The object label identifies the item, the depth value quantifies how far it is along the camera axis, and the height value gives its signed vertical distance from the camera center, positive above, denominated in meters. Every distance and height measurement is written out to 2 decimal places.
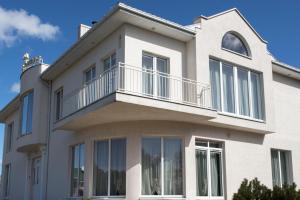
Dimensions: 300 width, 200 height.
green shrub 13.91 -0.49
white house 13.83 +2.25
